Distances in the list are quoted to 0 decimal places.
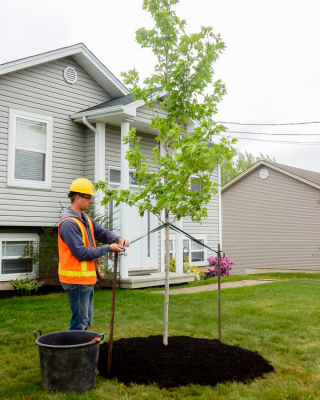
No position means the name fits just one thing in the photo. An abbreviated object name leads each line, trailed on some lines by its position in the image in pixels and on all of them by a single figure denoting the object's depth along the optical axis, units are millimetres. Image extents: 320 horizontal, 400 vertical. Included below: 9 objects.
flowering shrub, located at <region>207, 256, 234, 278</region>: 14641
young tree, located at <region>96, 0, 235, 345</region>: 4680
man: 4035
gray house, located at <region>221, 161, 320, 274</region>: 23125
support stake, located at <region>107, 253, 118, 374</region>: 4070
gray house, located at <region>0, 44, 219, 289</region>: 10062
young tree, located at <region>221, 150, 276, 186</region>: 43344
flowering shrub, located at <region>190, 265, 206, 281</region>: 13122
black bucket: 3688
